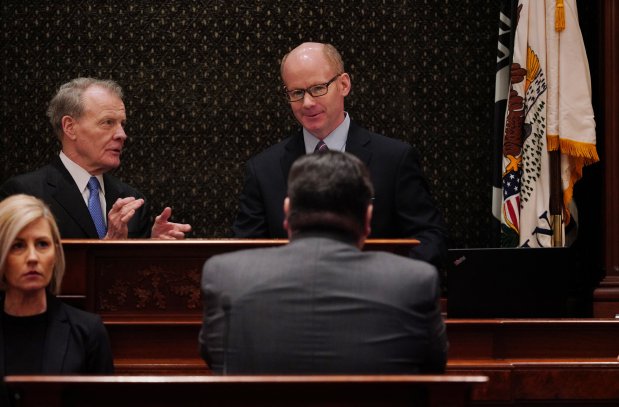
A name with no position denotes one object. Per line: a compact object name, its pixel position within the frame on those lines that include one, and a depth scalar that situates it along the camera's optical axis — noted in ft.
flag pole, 34.13
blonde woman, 18.89
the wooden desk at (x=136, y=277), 22.08
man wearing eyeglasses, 25.23
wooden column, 33.26
